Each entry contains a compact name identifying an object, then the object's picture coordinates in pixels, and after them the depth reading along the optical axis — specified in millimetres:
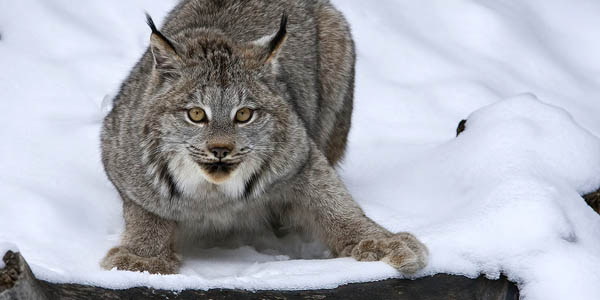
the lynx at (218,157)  9789
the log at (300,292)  7223
